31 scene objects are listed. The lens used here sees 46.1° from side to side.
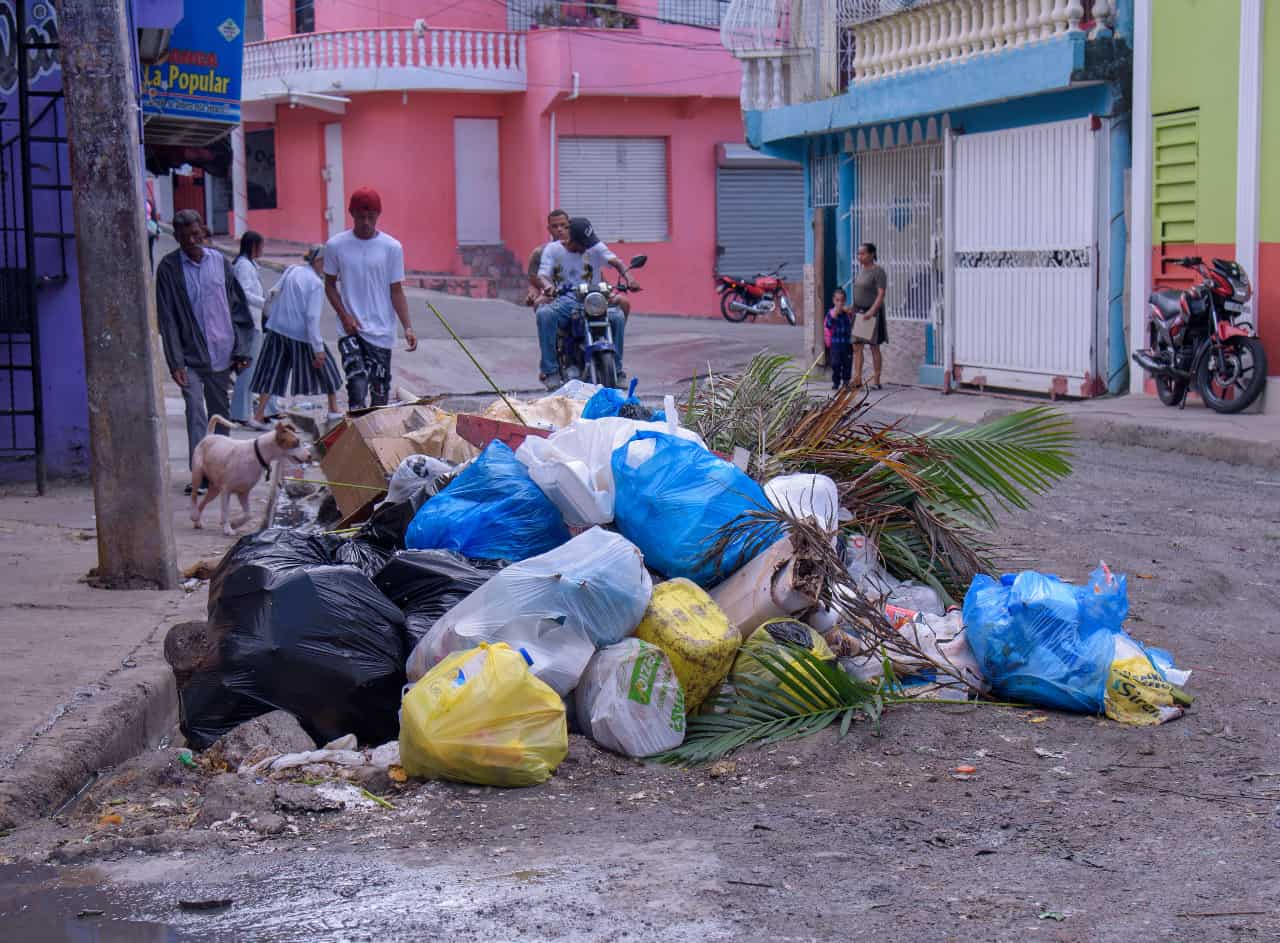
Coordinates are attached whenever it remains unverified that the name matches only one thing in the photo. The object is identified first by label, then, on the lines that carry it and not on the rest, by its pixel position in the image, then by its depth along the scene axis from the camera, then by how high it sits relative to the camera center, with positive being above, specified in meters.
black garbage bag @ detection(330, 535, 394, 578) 5.15 -0.95
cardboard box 6.59 -0.74
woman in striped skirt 11.28 -0.48
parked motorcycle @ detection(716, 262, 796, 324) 27.23 -0.43
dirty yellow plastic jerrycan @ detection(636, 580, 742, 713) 4.46 -1.09
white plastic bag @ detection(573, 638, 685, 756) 4.25 -1.21
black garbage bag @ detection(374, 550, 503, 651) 4.80 -0.97
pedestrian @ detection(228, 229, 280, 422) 10.78 -0.07
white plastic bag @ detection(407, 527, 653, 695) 4.30 -0.97
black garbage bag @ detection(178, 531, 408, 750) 4.48 -1.13
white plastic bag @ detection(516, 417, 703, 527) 5.14 -0.65
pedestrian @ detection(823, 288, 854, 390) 15.85 -0.67
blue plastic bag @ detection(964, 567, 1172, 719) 4.44 -1.10
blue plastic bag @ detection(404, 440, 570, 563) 5.21 -0.83
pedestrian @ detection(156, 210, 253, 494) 8.88 -0.22
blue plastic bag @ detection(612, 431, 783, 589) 4.96 -0.77
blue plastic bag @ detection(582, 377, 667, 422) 6.27 -0.55
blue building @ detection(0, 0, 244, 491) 8.73 +0.10
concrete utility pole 5.82 +0.09
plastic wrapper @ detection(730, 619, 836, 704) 4.50 -1.12
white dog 7.78 -0.91
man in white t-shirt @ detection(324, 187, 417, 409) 9.23 -0.09
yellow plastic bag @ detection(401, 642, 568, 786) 3.88 -1.15
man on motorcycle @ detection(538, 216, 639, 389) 12.47 +0.04
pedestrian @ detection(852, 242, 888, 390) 15.54 -0.33
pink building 27.56 +2.78
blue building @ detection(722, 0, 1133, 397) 14.02 +1.15
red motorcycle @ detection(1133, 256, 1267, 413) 11.81 -0.63
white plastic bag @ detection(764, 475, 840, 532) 5.11 -0.76
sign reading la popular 11.05 +1.58
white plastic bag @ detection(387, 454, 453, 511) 5.73 -0.77
